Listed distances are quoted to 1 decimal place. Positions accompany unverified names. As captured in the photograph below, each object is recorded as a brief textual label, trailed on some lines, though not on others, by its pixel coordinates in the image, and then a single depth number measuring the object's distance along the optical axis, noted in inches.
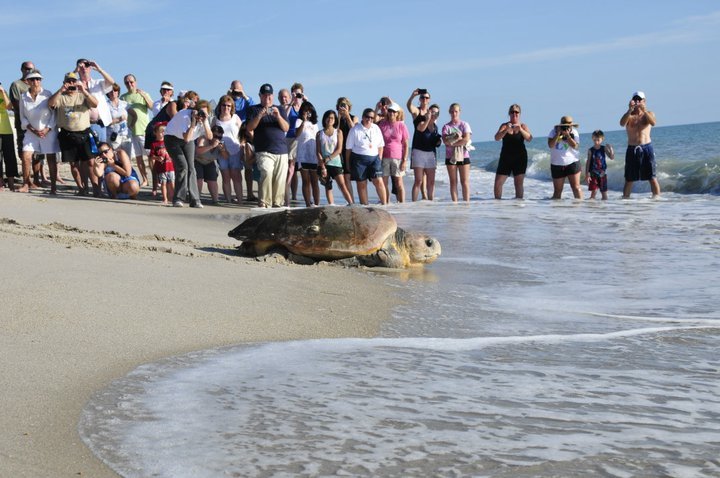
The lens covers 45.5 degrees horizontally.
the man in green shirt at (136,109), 515.2
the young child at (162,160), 462.9
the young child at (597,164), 543.8
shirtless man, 518.9
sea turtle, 263.1
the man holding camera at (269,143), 449.1
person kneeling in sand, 472.1
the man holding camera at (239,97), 496.7
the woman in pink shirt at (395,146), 508.1
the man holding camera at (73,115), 432.1
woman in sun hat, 529.3
